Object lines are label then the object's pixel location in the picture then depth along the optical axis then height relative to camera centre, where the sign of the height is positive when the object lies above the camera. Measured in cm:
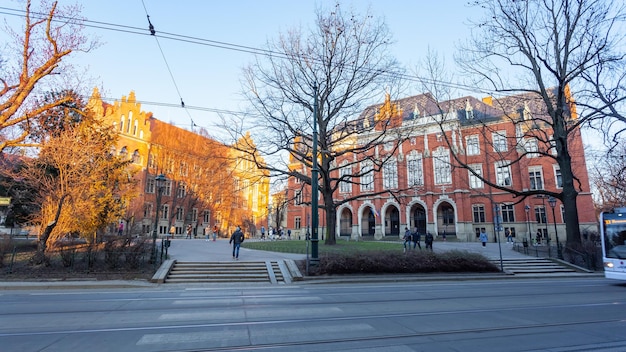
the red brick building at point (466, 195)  4247 +476
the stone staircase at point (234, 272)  1424 -195
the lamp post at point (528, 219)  4131 +123
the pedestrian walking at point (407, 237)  2318 -56
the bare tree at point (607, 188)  3120 +538
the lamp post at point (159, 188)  1584 +230
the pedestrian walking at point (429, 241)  2406 -87
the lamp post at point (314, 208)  1456 +93
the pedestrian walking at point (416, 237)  2431 -63
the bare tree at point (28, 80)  1597 +737
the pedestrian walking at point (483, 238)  3314 -92
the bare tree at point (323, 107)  2231 +856
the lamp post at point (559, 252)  2127 -149
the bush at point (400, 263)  1526 -163
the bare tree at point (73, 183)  1702 +266
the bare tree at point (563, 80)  1998 +950
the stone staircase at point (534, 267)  1869 -224
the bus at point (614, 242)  1417 -59
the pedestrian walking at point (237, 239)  1750 -51
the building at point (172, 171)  4875 +869
